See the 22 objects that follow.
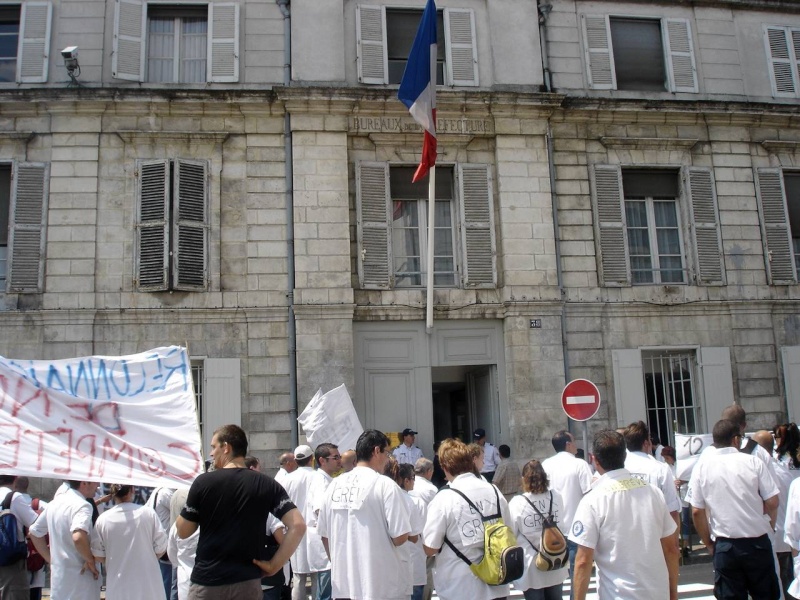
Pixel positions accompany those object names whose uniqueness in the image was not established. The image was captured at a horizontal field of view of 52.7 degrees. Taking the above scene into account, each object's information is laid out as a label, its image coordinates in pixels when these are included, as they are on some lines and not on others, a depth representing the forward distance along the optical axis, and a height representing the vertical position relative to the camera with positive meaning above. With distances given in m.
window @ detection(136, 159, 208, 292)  13.36 +3.59
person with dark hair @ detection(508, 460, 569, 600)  6.16 -0.73
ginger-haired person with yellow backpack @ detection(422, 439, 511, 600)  5.33 -0.67
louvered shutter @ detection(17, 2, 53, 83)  13.88 +6.93
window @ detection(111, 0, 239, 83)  14.11 +7.03
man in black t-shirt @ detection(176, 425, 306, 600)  4.60 -0.51
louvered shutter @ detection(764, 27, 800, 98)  16.00 +7.06
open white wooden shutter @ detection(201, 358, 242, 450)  13.11 +0.77
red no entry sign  11.20 +0.39
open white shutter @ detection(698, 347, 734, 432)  14.37 +0.74
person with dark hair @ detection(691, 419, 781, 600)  6.02 -0.74
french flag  12.84 +5.40
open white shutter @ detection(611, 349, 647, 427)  14.09 +0.68
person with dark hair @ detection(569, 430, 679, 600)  4.71 -0.67
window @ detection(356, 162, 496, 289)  14.08 +3.62
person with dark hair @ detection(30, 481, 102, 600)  5.90 -0.73
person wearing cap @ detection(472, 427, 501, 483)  13.48 -0.42
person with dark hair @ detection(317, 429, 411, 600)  5.36 -0.67
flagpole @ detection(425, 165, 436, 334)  12.89 +3.55
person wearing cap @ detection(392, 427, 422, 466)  12.96 -0.27
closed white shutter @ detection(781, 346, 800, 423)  14.59 +0.75
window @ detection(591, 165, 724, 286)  14.70 +3.66
